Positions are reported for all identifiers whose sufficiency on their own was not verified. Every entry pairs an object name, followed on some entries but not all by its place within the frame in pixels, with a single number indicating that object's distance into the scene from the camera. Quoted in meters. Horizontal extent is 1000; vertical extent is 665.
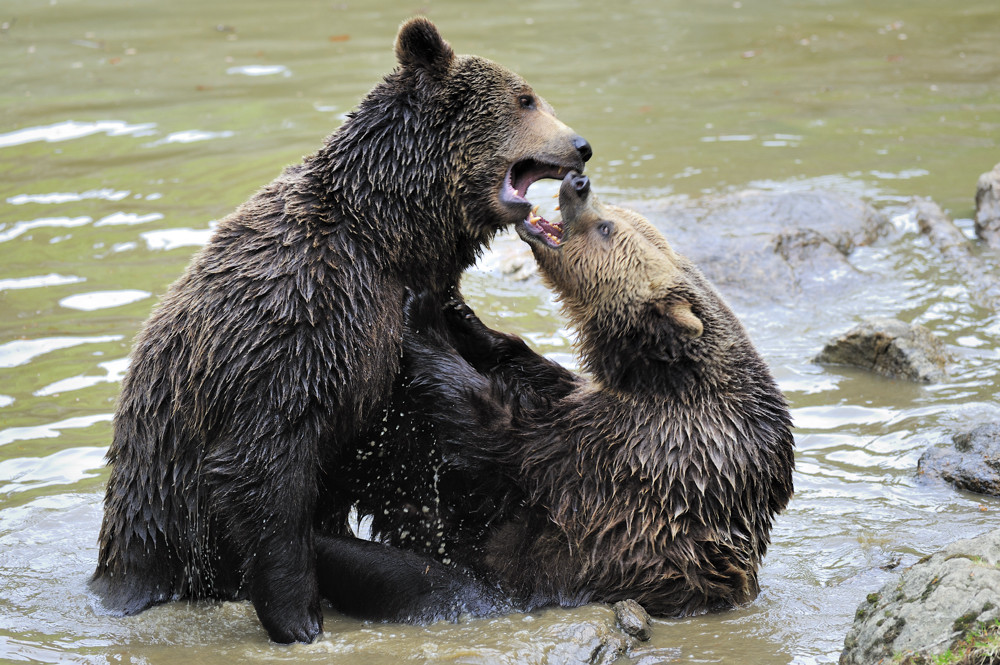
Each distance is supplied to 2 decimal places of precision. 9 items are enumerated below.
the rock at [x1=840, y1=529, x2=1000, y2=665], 8.96
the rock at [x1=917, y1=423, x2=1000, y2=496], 14.46
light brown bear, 12.22
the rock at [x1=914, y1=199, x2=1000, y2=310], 20.49
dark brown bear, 11.22
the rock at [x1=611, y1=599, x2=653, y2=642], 11.36
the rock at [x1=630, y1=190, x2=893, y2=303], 21.09
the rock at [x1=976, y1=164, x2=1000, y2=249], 22.62
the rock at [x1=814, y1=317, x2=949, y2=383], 17.67
